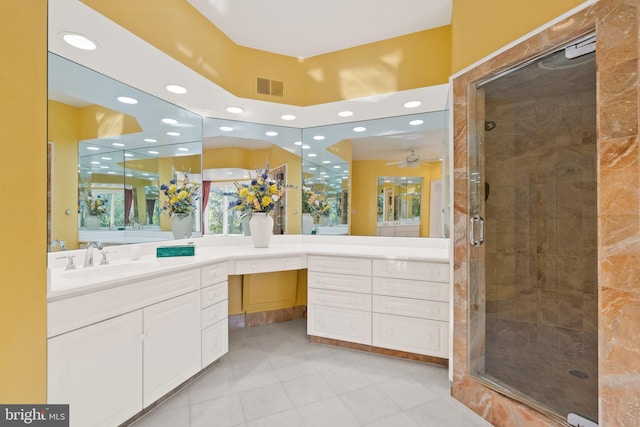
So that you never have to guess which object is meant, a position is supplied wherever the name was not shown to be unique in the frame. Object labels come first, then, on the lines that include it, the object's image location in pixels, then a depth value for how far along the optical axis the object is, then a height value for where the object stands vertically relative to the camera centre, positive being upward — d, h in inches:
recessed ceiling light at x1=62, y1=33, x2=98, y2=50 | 63.2 +38.0
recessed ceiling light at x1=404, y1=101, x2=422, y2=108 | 100.2 +38.0
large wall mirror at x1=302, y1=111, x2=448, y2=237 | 107.7 +17.8
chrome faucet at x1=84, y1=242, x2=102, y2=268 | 72.4 -11.3
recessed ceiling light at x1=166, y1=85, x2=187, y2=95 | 88.6 +38.1
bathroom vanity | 51.9 -23.7
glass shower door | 71.0 -7.2
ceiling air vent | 99.6 +43.3
